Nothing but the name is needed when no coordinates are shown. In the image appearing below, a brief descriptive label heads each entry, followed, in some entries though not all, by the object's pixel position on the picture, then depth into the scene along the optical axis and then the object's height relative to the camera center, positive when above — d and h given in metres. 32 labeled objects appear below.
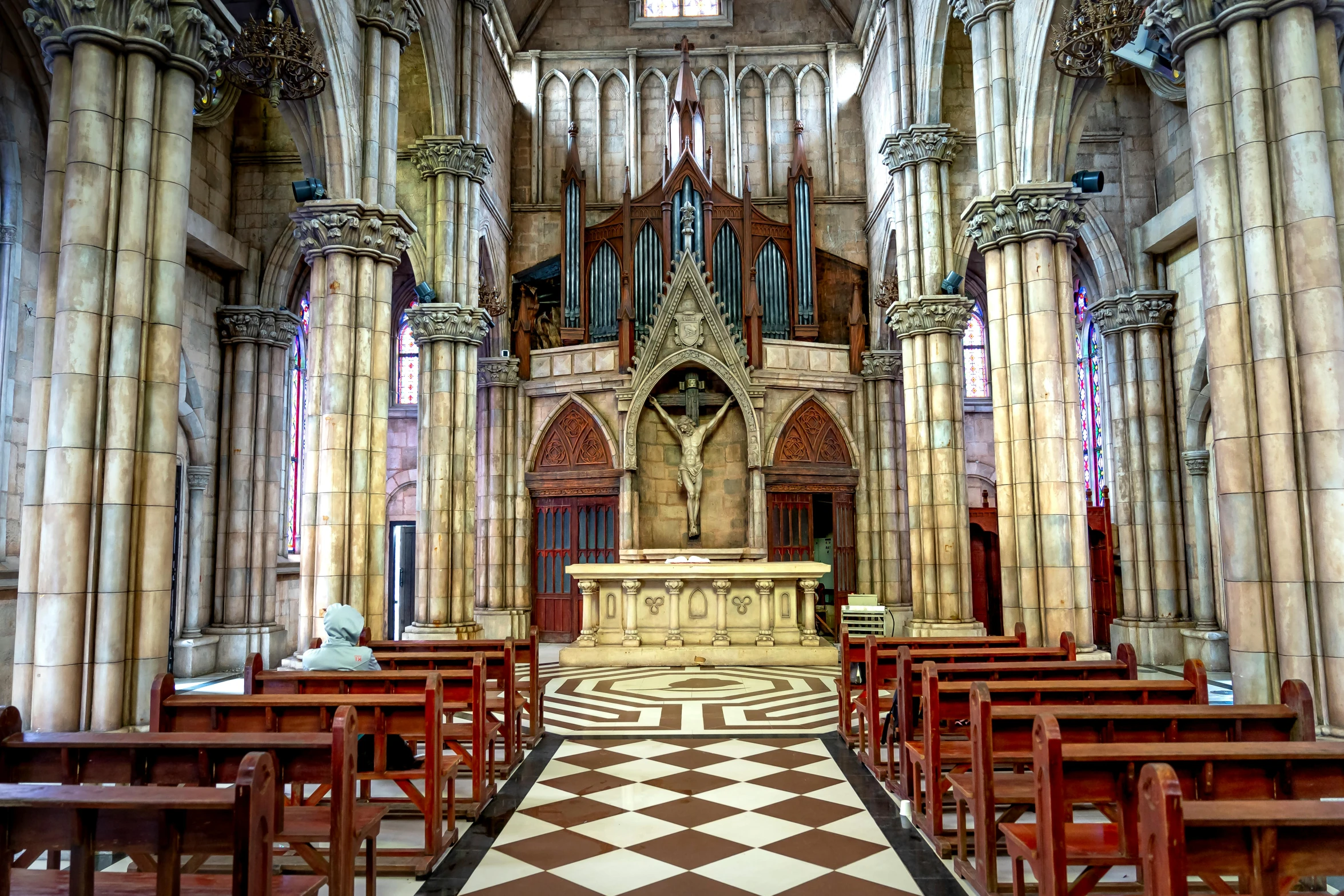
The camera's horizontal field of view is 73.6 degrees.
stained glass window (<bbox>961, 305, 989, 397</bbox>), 23.91 +4.72
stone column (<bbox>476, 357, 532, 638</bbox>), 19.28 +0.94
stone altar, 14.14 -1.15
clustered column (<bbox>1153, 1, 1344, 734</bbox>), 6.25 +1.46
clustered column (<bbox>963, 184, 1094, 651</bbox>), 10.66 +1.51
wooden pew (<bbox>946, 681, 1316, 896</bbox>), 4.50 -1.01
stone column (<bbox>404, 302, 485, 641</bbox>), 14.98 +1.28
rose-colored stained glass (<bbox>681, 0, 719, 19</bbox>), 23.66 +13.98
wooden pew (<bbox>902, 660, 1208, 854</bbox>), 5.52 -1.07
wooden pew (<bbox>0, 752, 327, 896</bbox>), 2.93 -0.92
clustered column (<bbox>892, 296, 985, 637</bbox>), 14.51 +1.18
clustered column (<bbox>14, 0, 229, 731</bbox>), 6.61 +1.34
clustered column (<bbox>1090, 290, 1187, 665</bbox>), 14.72 +0.93
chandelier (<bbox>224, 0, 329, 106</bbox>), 9.34 +5.18
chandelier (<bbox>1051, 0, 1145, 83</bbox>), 8.70 +4.98
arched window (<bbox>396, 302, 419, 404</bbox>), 23.75 +4.74
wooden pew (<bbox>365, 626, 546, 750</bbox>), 8.57 -1.15
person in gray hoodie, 6.48 -0.72
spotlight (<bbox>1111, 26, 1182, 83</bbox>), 9.90 +5.44
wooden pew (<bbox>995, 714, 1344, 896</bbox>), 3.60 -1.03
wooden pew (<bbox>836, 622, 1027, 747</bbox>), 8.41 -1.05
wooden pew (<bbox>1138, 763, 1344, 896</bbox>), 2.76 -0.98
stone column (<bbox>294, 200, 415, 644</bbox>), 11.16 +1.74
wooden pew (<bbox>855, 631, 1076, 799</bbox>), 7.27 -1.12
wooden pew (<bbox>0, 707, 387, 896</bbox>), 3.89 -0.96
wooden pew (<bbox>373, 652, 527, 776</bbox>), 7.58 -1.11
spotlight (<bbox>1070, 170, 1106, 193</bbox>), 11.12 +4.37
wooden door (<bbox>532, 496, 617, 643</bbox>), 19.34 -0.13
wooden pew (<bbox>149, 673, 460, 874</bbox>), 5.12 -0.98
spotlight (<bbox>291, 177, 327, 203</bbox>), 11.12 +4.41
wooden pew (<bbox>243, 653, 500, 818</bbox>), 6.12 -0.98
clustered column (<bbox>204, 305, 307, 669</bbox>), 14.96 +1.15
